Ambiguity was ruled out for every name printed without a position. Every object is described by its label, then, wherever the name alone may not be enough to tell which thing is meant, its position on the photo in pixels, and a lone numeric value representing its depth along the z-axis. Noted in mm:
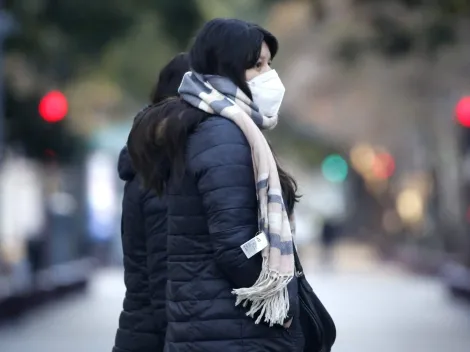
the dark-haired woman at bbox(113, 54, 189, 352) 12031
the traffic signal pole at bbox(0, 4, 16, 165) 45375
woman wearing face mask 9969
